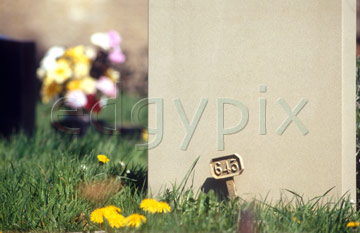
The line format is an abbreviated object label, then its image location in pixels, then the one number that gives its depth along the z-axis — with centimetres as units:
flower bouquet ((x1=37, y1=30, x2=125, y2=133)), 1106
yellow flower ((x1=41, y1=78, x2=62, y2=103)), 1126
